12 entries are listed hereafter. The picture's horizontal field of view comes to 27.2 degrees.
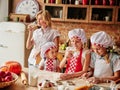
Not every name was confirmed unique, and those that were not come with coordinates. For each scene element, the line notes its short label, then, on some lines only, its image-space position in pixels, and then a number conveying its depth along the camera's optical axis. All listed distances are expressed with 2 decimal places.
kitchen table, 1.98
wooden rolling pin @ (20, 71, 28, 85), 2.06
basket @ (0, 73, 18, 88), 1.90
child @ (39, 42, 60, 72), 2.38
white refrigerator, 4.23
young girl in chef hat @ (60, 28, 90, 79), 2.46
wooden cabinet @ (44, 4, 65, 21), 4.36
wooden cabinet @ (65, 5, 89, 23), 4.29
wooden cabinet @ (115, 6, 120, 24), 4.15
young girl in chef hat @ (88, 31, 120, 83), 2.25
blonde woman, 2.96
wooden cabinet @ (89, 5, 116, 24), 4.19
